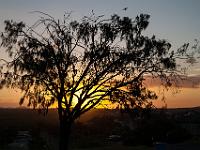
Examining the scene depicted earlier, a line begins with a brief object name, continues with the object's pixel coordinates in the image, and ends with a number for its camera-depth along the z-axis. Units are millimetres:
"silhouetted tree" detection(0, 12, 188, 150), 12100
